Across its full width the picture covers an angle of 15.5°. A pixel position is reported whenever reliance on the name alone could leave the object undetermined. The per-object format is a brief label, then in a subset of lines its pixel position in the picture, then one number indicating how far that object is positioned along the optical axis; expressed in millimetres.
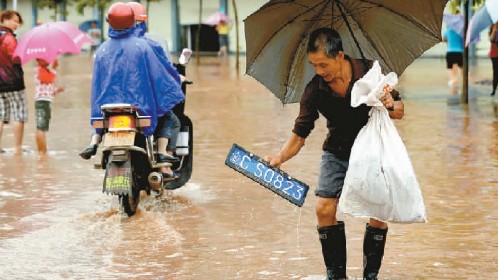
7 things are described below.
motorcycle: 14037
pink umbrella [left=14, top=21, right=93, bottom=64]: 20034
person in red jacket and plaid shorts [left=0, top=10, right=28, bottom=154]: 20832
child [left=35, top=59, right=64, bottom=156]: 21325
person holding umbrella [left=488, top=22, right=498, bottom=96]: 33050
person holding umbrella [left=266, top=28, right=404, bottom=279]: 9935
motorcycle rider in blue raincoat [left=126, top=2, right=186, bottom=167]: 14976
